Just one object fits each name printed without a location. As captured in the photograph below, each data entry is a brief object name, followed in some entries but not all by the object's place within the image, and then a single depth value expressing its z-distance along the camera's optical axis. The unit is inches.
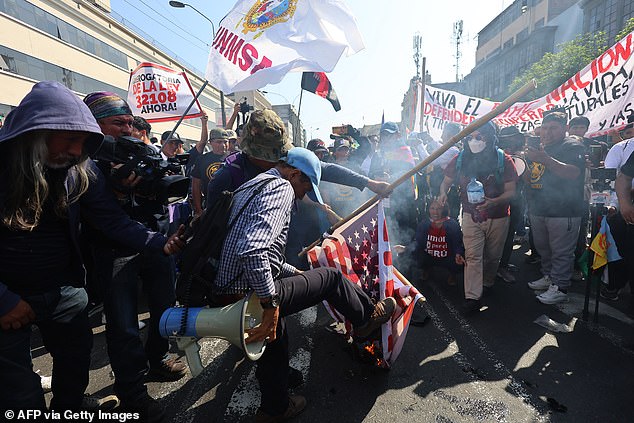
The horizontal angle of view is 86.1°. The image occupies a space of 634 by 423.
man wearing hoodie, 60.1
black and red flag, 191.0
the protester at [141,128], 118.5
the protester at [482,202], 146.0
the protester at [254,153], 91.7
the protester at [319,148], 232.8
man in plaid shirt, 68.6
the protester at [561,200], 149.3
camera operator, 83.7
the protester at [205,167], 194.3
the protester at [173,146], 215.0
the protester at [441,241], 177.9
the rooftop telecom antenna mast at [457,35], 2180.1
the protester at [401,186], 205.3
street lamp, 542.4
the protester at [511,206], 187.6
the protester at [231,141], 212.9
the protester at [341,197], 195.8
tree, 764.6
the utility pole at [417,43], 2073.1
